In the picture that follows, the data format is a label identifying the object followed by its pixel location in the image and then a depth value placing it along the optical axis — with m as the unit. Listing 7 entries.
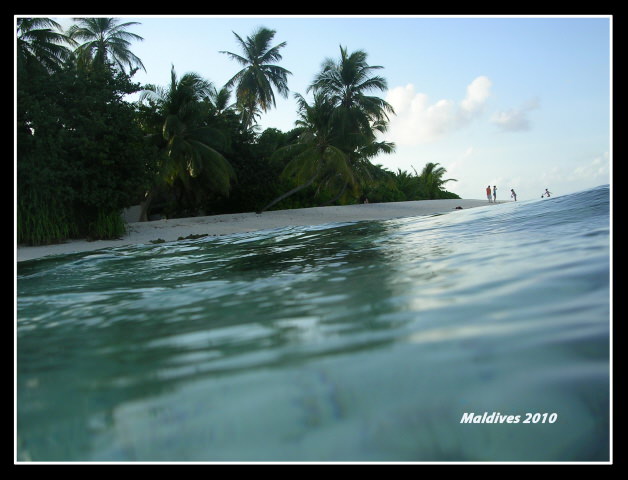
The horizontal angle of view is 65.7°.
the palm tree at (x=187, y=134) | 18.92
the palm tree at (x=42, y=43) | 16.50
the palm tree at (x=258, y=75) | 28.23
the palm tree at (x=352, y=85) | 25.23
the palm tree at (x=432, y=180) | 33.38
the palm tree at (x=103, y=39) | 24.52
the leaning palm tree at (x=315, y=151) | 22.57
